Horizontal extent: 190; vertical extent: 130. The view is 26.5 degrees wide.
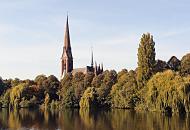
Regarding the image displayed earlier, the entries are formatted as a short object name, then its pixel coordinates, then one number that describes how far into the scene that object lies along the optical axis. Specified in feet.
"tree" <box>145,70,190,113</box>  194.90
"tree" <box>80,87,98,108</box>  278.67
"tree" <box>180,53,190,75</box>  258.98
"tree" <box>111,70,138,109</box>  254.27
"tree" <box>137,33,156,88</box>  243.19
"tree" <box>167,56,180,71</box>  284.20
